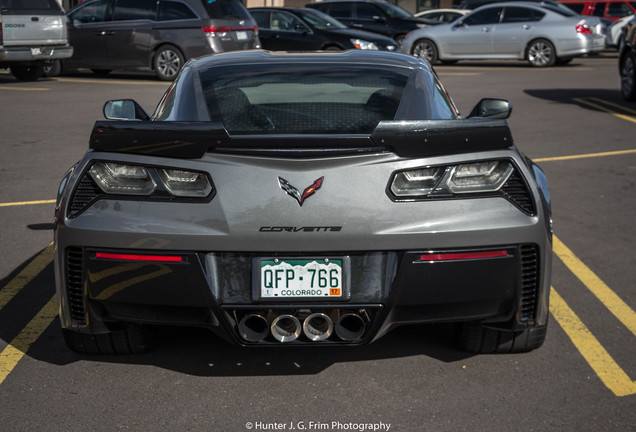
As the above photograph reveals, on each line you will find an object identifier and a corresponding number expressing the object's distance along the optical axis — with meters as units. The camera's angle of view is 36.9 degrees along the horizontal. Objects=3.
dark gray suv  18.97
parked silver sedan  23.31
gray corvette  3.65
